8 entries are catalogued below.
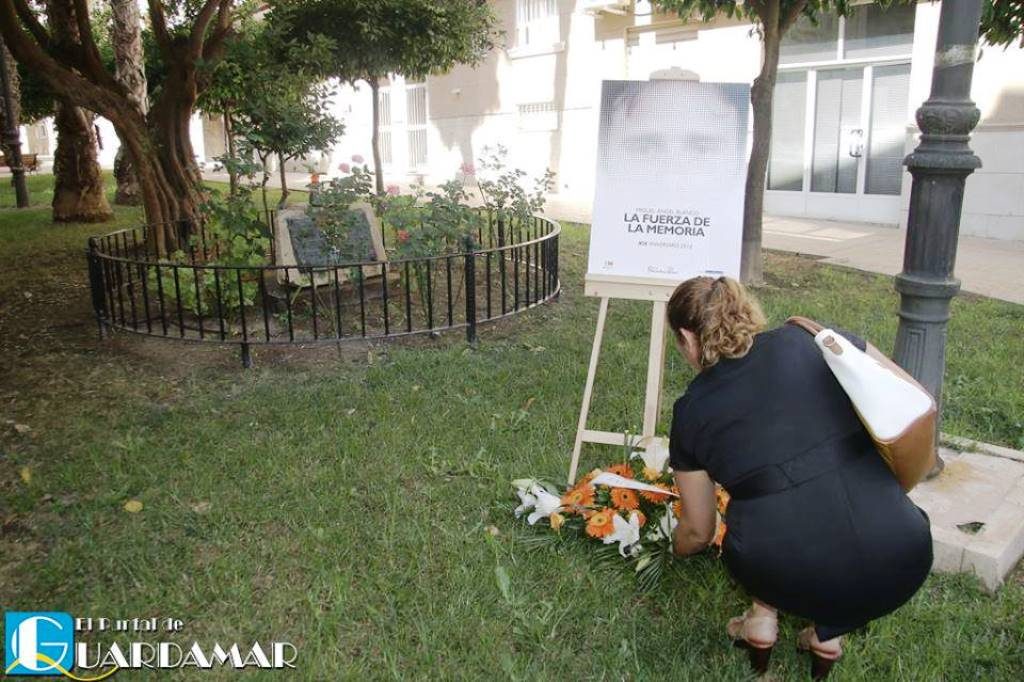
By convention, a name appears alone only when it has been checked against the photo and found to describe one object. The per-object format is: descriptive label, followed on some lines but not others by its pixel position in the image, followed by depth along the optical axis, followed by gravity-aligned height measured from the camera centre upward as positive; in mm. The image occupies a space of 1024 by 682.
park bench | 27627 -182
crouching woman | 2404 -889
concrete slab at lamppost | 3230 -1453
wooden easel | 3932 -915
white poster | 3830 -116
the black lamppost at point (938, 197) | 3363 -167
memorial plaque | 7000 -723
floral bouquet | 3256 -1407
